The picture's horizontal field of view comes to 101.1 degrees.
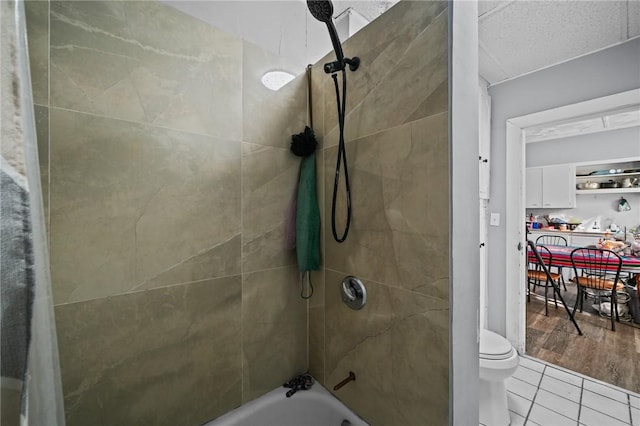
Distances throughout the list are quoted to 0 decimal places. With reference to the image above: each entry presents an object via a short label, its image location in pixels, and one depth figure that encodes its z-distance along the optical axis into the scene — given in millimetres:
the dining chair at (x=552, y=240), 4617
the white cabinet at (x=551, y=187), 4680
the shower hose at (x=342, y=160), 1116
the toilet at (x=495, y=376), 1535
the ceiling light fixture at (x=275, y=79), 1194
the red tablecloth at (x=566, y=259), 2984
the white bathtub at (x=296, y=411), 1122
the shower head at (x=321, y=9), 946
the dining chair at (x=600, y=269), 3029
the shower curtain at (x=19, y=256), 337
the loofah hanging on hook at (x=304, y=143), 1228
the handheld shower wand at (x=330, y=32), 951
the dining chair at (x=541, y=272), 3455
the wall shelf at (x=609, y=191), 4184
